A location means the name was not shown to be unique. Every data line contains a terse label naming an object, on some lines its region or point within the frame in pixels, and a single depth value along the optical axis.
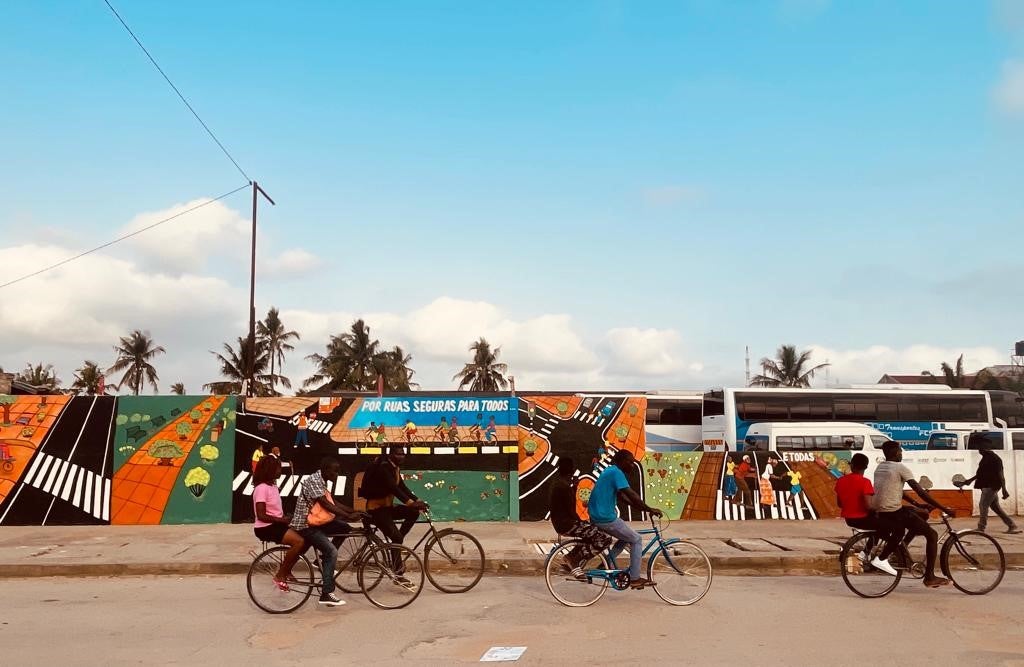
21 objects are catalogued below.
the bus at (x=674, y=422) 36.09
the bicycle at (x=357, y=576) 8.53
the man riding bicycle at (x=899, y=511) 8.98
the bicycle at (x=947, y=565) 9.02
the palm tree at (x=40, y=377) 65.62
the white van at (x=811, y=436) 27.64
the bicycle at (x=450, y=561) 9.24
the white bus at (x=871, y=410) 30.53
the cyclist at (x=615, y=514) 8.48
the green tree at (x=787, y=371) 66.31
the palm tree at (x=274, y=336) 63.25
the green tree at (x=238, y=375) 54.98
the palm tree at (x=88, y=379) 67.00
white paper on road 6.62
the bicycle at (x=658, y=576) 8.59
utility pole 33.96
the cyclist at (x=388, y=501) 9.30
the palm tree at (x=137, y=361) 74.50
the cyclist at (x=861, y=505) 9.12
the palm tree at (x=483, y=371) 71.75
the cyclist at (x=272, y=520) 8.45
